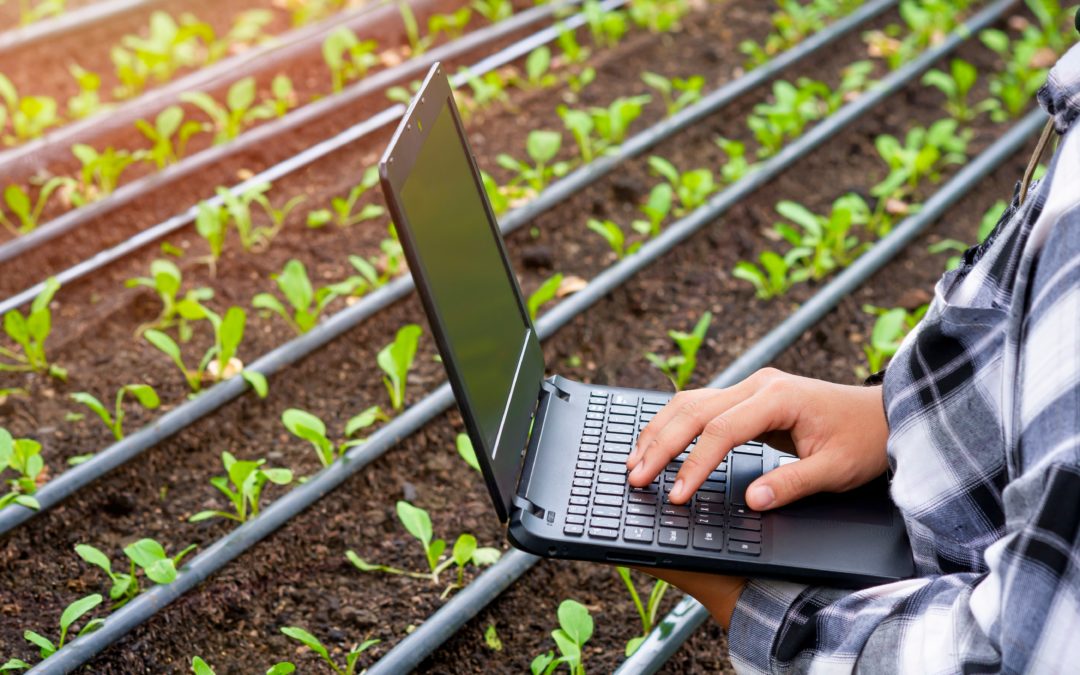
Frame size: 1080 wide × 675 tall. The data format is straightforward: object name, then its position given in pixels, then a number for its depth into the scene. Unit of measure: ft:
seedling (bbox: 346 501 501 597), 5.31
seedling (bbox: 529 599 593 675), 4.84
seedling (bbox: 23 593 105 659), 4.82
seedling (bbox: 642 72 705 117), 9.57
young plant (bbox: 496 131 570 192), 8.46
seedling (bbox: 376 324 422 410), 6.20
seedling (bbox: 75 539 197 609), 5.05
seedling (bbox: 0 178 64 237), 7.68
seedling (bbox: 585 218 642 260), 7.73
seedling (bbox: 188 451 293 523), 5.52
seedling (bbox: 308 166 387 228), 8.16
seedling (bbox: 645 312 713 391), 6.68
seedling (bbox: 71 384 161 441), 5.85
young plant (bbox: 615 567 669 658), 5.13
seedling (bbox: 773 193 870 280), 7.80
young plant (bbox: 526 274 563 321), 6.94
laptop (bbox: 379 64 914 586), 3.73
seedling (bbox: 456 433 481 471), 5.89
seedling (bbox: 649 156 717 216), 8.36
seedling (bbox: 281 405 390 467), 5.78
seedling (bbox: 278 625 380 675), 4.81
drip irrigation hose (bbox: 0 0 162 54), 10.03
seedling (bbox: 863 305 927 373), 6.81
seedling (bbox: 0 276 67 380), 6.47
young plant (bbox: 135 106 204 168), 8.45
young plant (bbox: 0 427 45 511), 5.44
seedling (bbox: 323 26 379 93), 9.77
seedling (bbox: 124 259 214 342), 6.88
